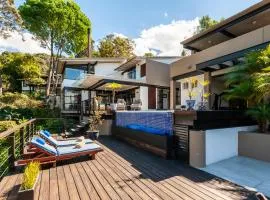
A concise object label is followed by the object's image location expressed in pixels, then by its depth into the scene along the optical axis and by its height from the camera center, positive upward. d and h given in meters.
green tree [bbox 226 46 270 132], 4.86 +0.65
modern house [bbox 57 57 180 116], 12.74 +2.34
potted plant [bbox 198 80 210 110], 6.18 -0.08
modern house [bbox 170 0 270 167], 4.51 +1.73
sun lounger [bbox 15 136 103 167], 4.28 -1.44
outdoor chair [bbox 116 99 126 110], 10.89 -0.13
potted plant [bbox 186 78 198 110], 5.81 +0.00
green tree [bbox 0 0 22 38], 14.13 +8.10
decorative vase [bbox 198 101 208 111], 6.17 -0.10
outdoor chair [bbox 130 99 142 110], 11.87 -0.14
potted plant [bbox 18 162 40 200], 2.42 -1.31
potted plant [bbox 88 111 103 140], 8.00 -1.10
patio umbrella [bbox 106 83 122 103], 10.39 +1.31
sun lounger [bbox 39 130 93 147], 5.23 -1.37
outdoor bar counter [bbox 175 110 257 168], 4.40 -0.87
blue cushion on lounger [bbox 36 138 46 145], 4.49 -1.06
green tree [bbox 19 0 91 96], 17.56 +9.48
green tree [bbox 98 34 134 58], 26.09 +9.72
